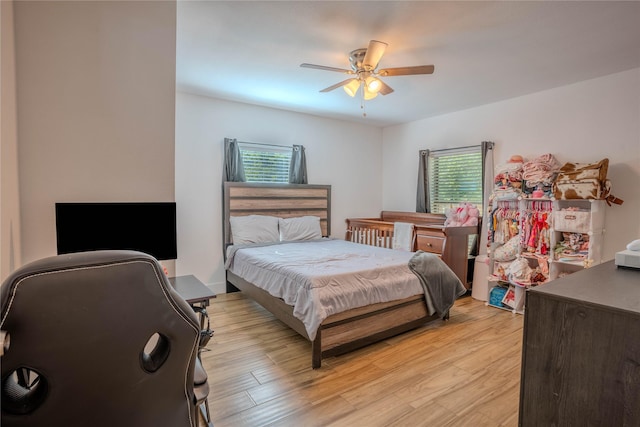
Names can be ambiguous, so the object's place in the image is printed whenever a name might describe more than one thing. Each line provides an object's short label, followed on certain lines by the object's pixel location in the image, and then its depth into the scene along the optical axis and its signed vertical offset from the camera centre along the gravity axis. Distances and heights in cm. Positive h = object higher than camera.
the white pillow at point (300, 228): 446 -50
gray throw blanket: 305 -85
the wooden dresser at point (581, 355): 96 -51
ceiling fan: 240 +103
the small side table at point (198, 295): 177 -62
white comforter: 243 -73
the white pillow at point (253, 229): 411 -49
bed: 247 -101
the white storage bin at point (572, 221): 311 -21
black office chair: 75 -39
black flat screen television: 173 -22
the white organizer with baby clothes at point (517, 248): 348 -58
